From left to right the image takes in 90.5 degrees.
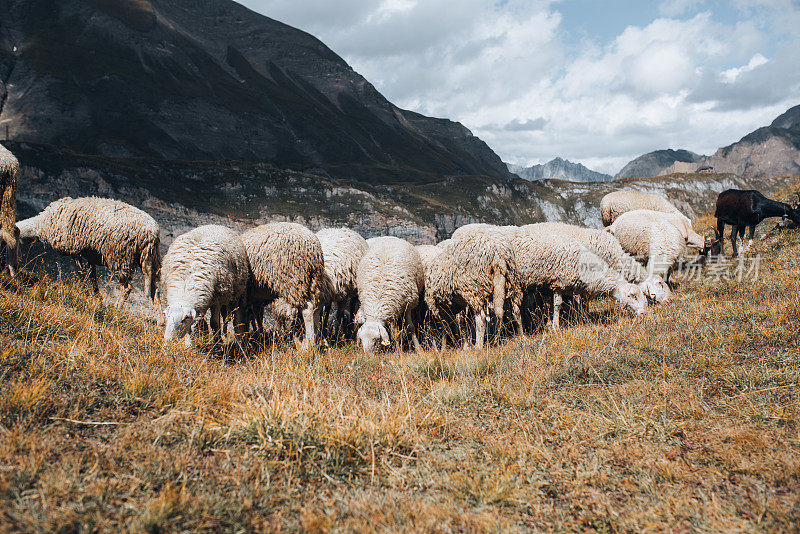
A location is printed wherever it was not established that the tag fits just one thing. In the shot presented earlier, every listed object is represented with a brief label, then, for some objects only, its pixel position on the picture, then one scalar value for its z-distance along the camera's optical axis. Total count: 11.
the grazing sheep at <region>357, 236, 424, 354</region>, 7.99
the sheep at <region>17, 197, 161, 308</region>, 8.90
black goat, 12.75
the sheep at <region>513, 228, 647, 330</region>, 9.01
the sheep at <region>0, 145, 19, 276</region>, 6.44
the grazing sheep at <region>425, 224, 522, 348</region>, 8.05
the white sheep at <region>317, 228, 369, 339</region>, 8.98
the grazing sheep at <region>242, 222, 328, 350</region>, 7.80
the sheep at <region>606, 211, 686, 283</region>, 11.16
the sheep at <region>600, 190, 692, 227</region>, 17.23
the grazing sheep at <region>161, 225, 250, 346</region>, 6.28
